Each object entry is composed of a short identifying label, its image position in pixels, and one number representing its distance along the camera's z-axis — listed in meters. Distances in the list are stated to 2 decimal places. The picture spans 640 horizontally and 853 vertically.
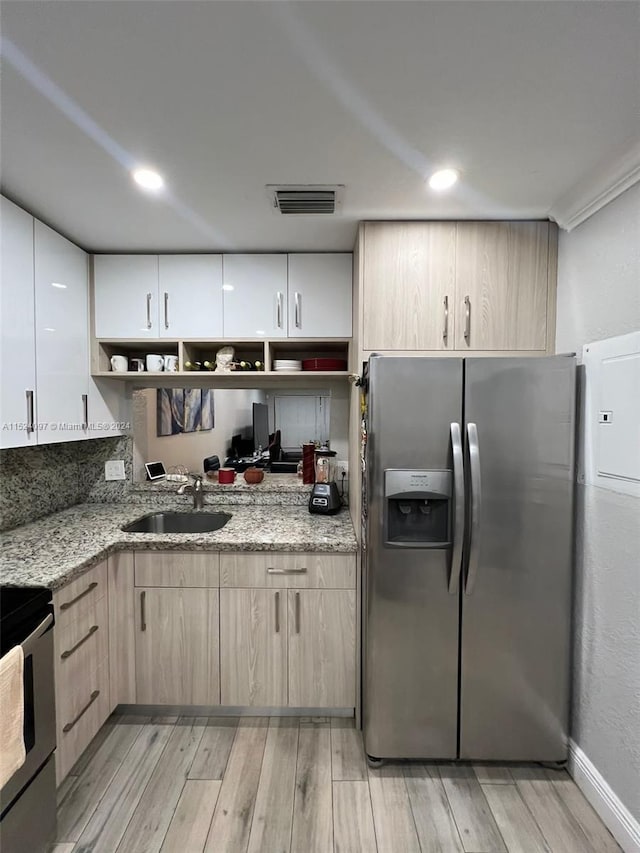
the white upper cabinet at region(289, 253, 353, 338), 2.43
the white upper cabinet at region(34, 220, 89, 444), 2.03
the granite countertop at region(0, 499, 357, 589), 1.74
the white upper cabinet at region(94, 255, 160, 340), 2.46
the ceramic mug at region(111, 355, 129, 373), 2.53
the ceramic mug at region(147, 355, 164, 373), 2.54
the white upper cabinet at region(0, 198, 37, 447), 1.78
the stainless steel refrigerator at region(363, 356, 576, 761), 1.82
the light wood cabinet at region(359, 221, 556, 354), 2.05
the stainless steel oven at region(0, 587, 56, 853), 1.33
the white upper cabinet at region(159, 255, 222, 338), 2.46
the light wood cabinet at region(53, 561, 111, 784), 1.68
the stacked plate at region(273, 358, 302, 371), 2.51
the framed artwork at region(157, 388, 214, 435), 3.00
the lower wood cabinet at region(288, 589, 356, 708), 2.10
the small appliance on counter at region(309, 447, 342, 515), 2.54
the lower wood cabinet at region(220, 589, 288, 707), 2.10
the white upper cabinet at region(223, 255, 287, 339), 2.45
